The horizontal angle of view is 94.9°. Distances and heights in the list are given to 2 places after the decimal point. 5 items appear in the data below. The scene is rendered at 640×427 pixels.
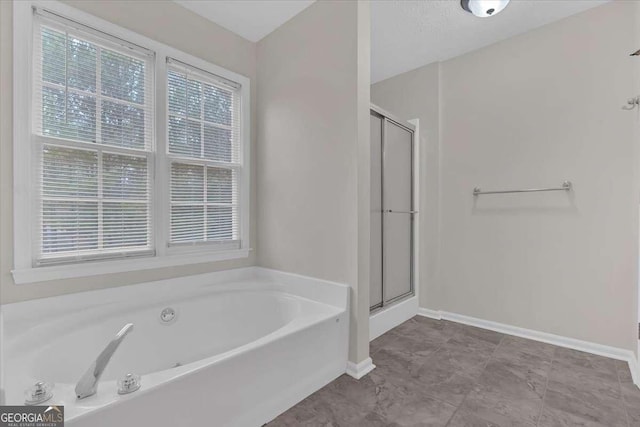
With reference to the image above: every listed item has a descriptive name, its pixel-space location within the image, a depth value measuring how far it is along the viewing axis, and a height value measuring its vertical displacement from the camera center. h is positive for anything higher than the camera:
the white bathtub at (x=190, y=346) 1.07 -0.67
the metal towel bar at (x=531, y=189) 2.24 +0.18
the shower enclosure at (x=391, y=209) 2.49 +0.03
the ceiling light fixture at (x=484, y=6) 2.01 +1.43
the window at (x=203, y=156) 2.14 +0.45
